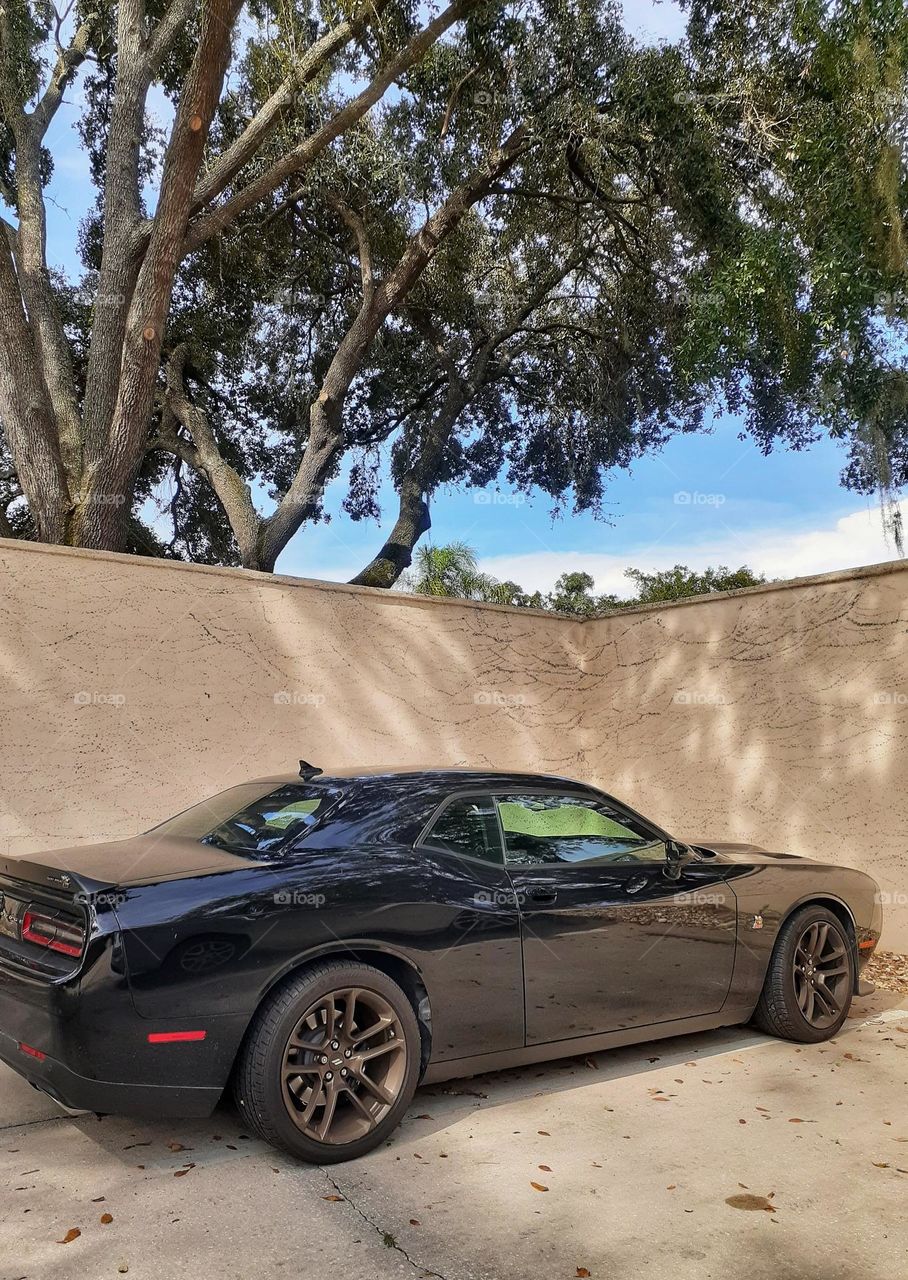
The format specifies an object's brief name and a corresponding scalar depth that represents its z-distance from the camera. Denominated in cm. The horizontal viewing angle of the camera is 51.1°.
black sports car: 299
